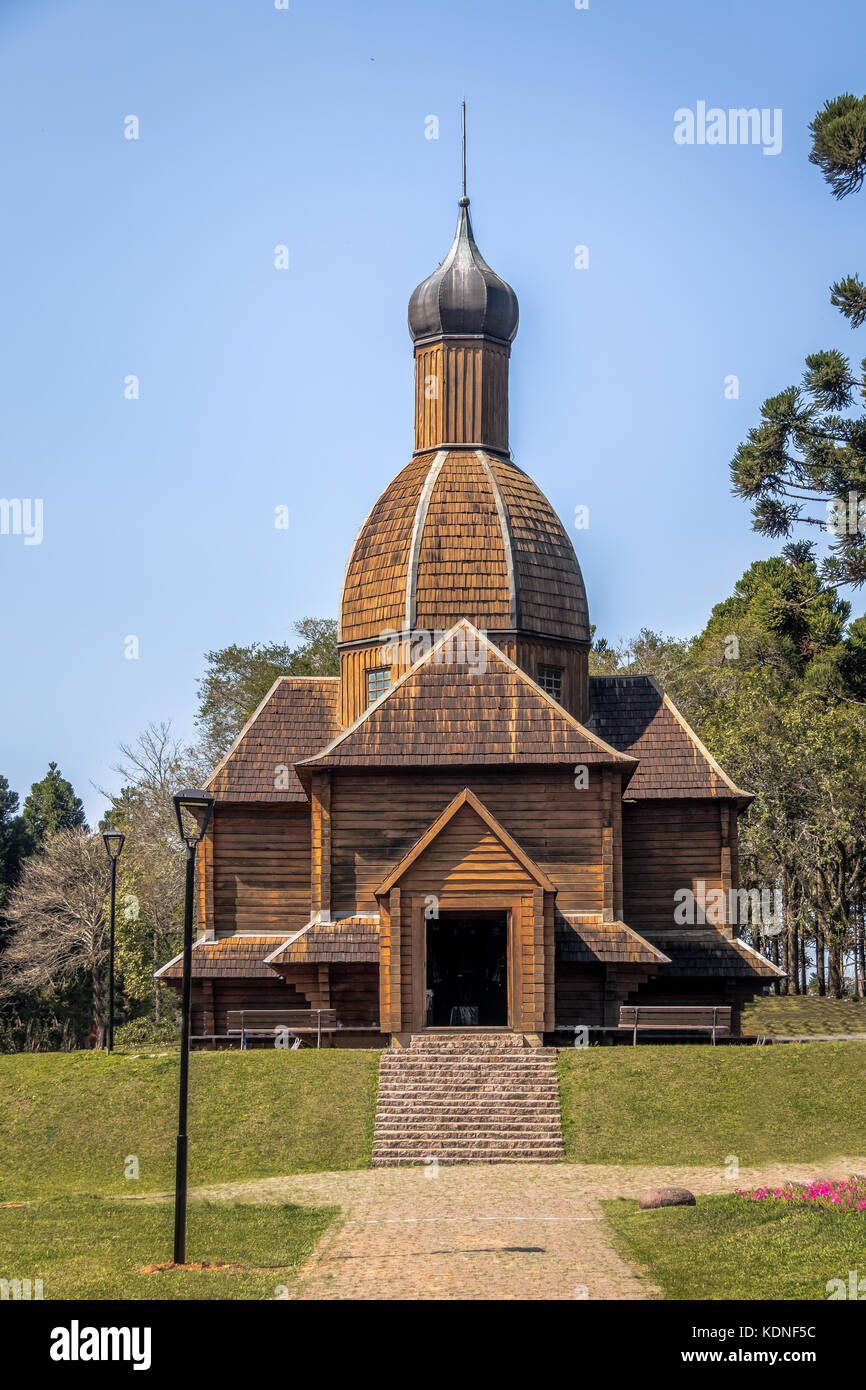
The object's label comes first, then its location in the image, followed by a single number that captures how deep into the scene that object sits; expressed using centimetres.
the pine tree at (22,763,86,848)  8031
